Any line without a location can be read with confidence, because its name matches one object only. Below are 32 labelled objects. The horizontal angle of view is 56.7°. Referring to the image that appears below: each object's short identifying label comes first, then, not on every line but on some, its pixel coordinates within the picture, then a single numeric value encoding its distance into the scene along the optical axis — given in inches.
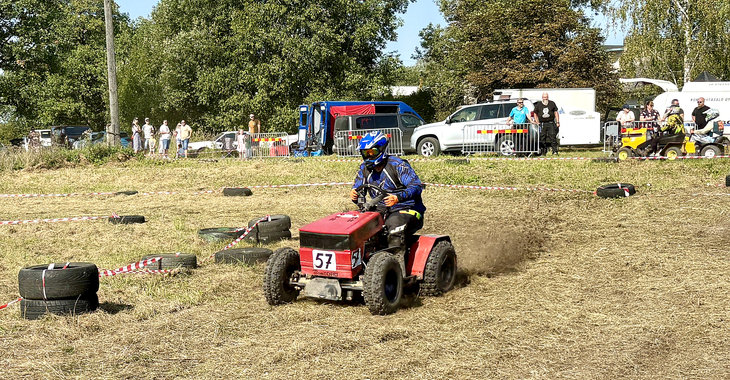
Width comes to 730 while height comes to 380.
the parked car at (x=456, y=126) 844.0
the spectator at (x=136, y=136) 1168.2
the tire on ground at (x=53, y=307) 230.8
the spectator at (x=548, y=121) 782.5
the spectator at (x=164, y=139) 1055.6
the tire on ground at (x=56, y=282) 230.1
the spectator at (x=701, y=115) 740.6
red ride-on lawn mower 226.5
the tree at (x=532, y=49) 1437.0
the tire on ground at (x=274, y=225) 372.8
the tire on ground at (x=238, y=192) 610.2
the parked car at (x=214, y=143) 1205.3
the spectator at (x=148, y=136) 1131.4
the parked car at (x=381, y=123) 947.8
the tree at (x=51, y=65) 1621.6
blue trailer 1061.1
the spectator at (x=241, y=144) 1022.4
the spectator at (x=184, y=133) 1072.2
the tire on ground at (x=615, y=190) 502.9
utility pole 957.8
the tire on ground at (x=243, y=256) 317.1
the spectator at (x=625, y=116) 864.9
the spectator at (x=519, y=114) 784.3
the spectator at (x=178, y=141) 1082.2
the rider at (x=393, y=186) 253.8
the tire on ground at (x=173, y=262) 306.4
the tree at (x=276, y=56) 1446.9
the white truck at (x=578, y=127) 1049.5
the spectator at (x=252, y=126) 1116.0
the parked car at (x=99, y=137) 1461.6
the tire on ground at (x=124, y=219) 443.5
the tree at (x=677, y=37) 1300.4
